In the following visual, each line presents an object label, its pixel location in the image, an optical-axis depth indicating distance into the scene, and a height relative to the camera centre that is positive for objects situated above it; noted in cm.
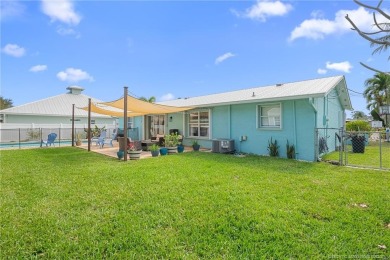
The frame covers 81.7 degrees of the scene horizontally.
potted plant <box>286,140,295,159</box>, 1014 -88
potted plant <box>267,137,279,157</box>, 1076 -78
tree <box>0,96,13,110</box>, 4194 +598
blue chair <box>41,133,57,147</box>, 1651 -37
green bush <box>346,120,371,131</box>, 1834 +53
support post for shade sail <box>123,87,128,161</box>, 982 +87
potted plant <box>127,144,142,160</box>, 1029 -100
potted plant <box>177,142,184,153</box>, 1247 -90
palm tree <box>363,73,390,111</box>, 2784 +523
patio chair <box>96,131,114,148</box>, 1553 -45
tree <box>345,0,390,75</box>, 221 +123
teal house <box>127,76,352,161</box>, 985 +89
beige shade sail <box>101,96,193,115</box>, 1117 +149
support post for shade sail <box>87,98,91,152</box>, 1365 -52
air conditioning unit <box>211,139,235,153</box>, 1214 -72
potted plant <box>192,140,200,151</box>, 1324 -84
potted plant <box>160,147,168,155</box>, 1185 -96
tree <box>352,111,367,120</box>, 5165 +419
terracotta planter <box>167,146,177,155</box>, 1227 -94
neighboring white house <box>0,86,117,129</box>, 2395 +210
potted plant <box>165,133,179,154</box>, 1273 -46
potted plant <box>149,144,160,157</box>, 1130 -91
